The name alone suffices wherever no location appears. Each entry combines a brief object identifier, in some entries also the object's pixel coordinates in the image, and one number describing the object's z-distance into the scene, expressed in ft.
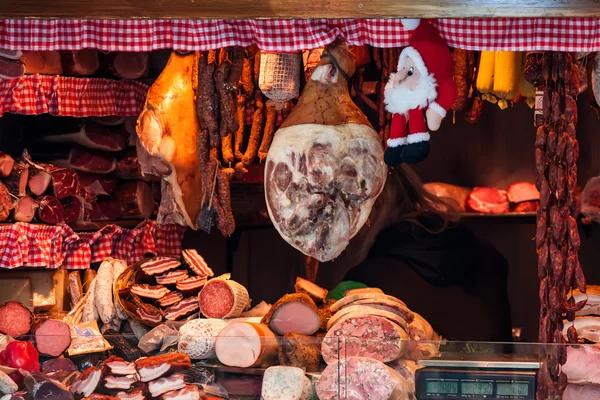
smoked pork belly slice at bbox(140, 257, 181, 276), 21.74
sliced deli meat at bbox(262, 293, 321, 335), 18.97
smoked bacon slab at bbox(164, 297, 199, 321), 21.01
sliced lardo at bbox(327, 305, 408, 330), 18.24
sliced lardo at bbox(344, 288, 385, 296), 20.85
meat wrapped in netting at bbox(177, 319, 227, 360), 16.05
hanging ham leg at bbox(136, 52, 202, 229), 20.42
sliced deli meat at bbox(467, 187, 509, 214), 28.02
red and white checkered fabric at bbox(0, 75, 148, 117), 23.76
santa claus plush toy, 16.94
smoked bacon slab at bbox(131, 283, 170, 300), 21.31
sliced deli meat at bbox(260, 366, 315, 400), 15.83
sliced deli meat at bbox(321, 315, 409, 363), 15.51
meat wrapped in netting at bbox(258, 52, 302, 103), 18.90
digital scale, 14.93
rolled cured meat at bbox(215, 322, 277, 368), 16.34
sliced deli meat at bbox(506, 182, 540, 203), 28.07
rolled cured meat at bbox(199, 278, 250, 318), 20.67
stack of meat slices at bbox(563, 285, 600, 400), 15.25
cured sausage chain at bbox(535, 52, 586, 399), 17.48
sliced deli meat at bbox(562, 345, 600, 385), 15.21
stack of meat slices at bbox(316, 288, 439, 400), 15.40
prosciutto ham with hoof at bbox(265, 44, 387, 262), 17.84
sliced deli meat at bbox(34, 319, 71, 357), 16.34
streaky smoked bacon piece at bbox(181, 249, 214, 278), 21.83
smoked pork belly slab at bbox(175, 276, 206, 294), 21.31
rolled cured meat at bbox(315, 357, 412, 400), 15.37
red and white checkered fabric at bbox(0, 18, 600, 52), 16.63
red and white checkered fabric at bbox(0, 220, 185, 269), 23.70
